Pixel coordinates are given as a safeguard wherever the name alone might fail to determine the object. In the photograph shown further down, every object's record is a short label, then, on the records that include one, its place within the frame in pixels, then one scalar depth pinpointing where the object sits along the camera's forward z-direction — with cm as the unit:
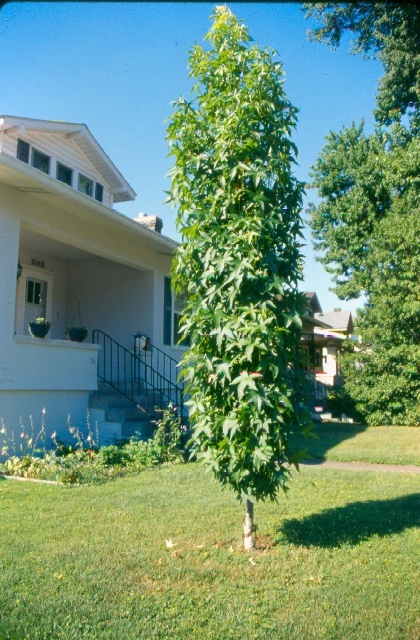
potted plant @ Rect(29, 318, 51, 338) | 938
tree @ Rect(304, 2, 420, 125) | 1070
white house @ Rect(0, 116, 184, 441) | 878
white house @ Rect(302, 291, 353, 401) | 2470
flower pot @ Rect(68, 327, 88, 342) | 1089
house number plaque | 1224
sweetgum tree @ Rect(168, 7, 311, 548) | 444
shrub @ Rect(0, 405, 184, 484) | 761
